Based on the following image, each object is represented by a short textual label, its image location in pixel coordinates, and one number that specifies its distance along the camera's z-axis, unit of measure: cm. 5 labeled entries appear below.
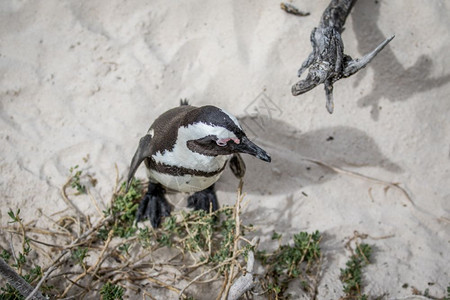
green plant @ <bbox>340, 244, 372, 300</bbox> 277
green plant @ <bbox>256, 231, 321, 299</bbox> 277
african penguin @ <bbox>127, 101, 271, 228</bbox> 259
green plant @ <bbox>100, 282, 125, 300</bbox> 268
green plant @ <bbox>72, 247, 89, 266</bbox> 273
